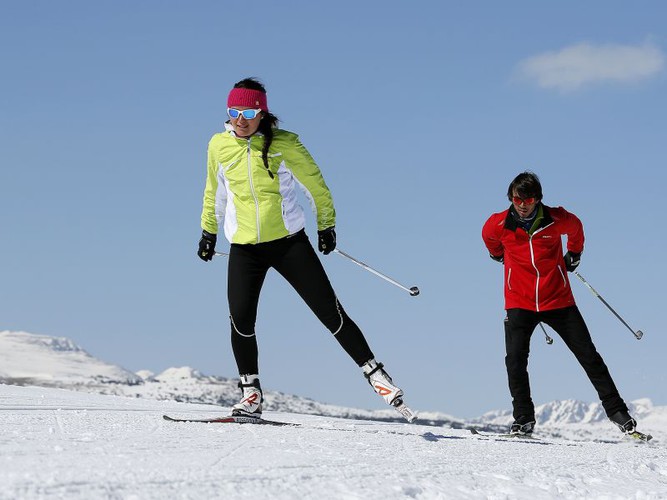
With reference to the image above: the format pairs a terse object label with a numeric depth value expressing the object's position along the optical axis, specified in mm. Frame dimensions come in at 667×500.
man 8375
